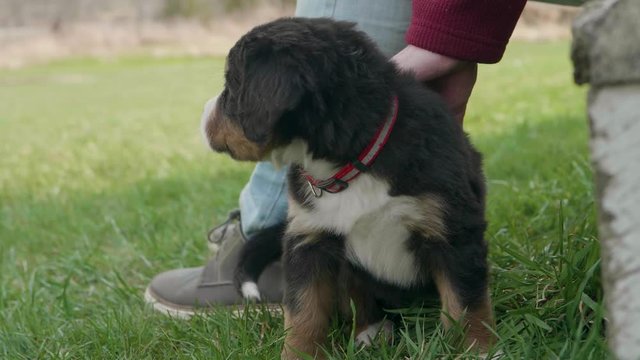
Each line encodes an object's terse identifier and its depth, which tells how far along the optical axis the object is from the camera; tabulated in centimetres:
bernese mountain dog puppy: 138
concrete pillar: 111
